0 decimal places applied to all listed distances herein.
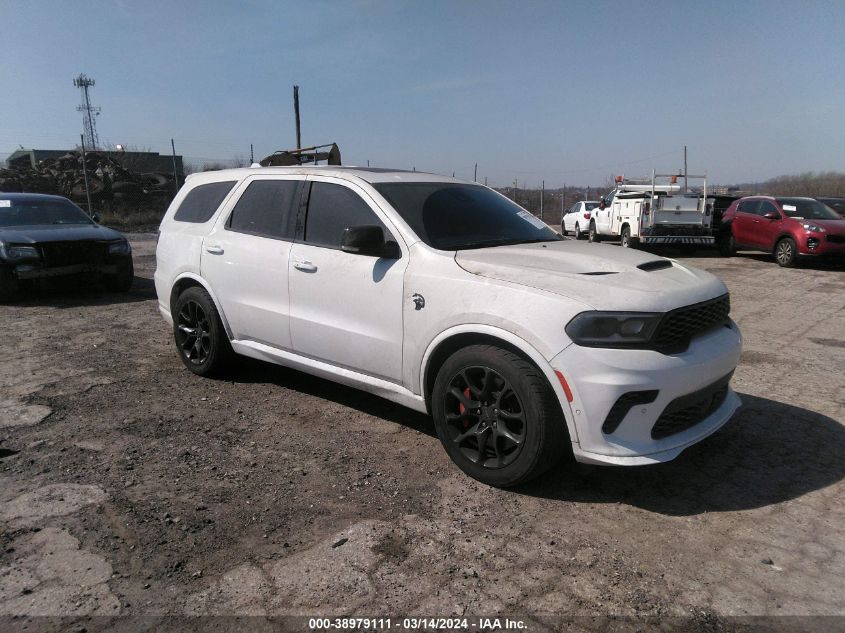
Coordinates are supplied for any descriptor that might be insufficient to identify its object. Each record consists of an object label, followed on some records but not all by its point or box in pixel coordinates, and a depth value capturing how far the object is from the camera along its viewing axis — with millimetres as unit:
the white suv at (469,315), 3031
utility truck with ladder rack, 15398
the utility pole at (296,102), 18578
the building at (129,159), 29500
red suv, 12648
